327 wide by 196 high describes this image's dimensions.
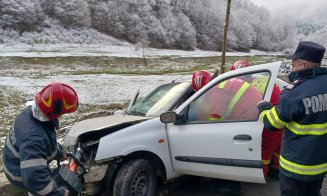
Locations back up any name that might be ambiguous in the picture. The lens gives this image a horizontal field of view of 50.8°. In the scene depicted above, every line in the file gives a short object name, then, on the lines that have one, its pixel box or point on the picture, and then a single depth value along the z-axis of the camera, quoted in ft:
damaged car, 12.17
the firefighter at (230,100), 12.75
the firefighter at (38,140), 7.94
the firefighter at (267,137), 12.51
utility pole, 39.37
